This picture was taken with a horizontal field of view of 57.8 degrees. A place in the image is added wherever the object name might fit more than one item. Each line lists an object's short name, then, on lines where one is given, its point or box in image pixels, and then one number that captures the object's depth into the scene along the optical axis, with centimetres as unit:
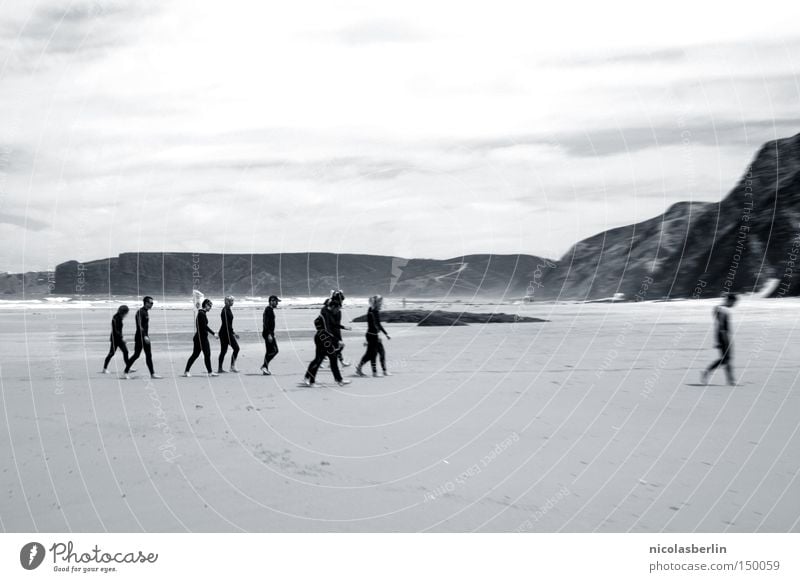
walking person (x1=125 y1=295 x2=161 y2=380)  1439
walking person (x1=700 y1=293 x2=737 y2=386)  1294
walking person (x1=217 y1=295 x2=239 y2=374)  1560
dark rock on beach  4084
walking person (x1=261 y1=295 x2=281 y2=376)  1517
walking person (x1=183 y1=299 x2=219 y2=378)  1478
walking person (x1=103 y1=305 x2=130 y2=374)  1498
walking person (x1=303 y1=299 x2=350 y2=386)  1347
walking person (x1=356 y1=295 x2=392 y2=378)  1466
